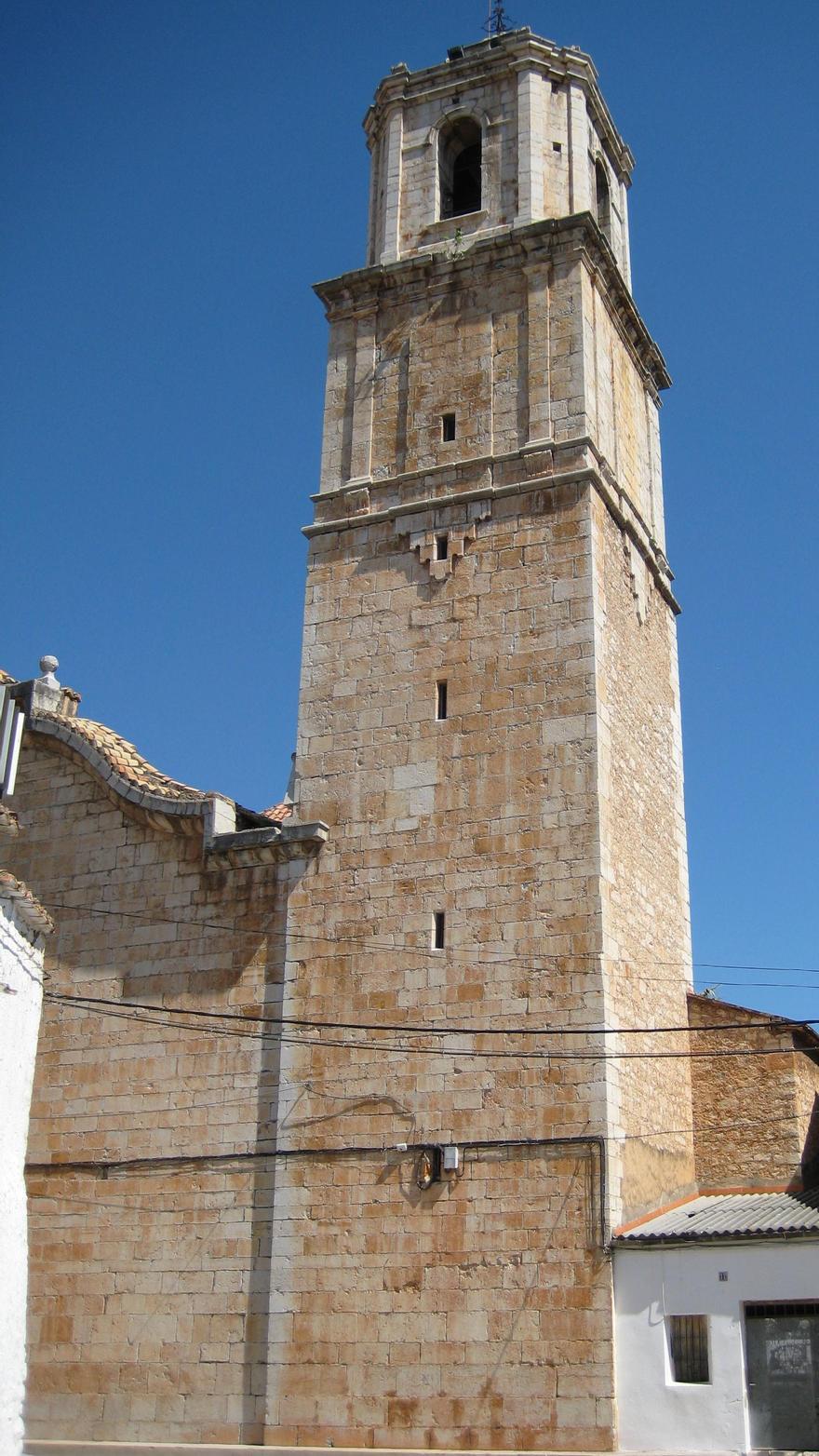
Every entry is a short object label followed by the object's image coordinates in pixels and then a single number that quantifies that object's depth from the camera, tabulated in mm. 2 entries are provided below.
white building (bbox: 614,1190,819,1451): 14328
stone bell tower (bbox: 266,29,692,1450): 15547
